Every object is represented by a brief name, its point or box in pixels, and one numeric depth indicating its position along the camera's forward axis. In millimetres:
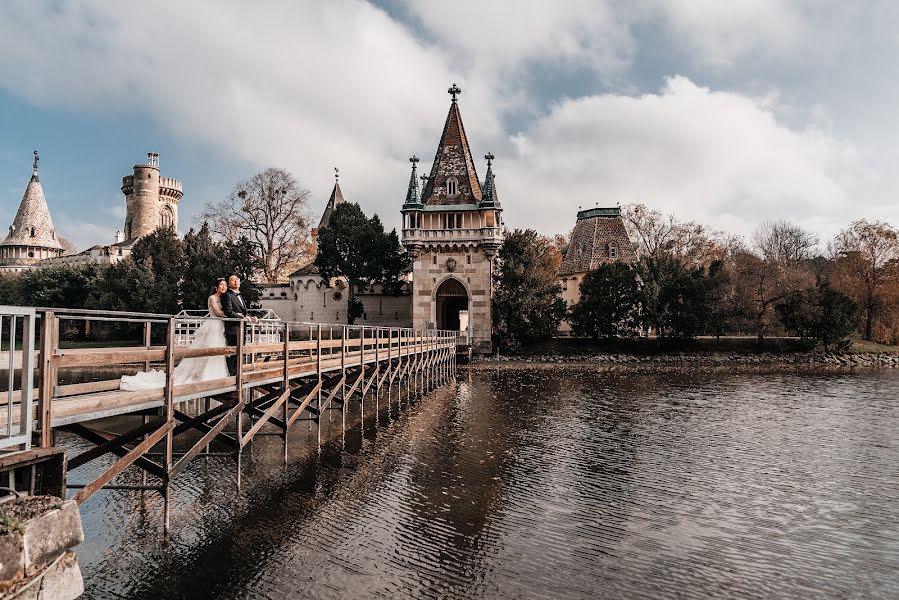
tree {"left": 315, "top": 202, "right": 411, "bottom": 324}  43875
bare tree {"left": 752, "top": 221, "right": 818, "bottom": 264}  60062
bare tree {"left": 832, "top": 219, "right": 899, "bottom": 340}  45156
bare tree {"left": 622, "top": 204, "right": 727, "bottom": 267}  54375
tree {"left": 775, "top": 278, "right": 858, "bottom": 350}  41938
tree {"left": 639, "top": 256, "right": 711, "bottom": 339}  43375
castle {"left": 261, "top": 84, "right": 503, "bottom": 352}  42156
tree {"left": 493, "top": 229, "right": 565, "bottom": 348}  42281
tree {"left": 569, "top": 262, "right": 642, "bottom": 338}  43844
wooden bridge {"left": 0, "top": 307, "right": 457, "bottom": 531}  5055
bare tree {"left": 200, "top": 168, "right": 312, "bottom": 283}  48156
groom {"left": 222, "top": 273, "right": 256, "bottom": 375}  9625
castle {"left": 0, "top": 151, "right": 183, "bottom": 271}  62250
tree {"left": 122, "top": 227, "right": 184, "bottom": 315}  41438
